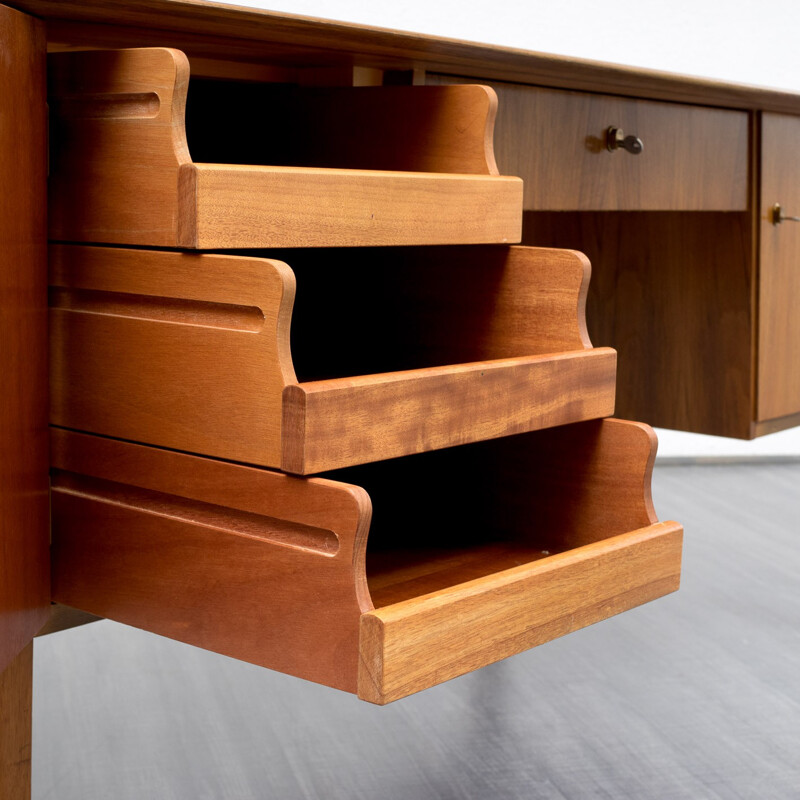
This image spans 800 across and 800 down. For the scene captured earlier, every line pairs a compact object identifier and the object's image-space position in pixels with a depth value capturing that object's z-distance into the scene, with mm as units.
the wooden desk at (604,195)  874
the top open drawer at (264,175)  814
